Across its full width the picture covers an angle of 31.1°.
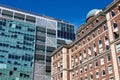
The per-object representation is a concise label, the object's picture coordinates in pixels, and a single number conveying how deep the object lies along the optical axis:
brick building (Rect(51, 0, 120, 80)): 49.41
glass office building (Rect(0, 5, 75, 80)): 85.81
